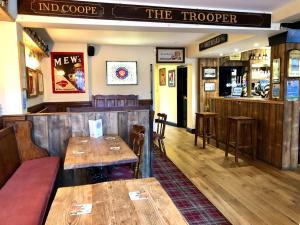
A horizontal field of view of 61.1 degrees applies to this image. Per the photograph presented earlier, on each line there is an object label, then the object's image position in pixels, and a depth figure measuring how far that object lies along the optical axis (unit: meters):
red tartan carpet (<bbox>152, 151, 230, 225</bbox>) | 2.71
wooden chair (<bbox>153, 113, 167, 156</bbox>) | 4.98
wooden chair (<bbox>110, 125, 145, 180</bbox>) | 2.48
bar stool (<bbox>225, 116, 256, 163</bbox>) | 4.65
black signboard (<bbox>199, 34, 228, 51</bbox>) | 5.23
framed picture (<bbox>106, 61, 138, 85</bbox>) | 6.73
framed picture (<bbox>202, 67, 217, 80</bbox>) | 7.29
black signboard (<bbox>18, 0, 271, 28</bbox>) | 3.10
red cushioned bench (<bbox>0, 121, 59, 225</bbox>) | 1.87
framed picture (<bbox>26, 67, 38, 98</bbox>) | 4.26
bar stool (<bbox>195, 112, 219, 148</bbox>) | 5.75
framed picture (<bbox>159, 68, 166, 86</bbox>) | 9.60
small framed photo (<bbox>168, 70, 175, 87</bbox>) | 8.81
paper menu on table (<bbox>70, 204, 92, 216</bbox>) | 1.30
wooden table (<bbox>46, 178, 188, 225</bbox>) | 1.23
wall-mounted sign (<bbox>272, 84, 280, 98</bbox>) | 4.26
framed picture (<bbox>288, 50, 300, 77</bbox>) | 4.09
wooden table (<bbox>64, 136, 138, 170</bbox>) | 2.20
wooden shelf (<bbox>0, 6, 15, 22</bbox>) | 2.56
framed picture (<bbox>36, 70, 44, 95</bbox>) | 5.38
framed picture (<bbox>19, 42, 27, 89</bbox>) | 3.19
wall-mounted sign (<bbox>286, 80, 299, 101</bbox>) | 4.12
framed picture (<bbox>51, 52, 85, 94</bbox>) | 6.18
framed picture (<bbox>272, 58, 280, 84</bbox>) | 4.25
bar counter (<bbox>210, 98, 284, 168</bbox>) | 4.24
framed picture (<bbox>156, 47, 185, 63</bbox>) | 7.03
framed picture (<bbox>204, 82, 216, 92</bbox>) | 7.32
